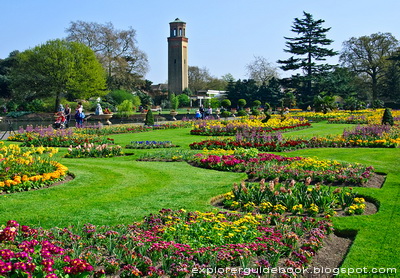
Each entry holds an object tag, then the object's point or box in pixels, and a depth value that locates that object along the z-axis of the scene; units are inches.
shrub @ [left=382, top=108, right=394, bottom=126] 758.5
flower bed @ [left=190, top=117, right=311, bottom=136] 781.7
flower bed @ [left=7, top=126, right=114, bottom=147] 589.3
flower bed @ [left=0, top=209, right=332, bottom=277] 141.9
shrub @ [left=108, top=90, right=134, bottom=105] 1878.8
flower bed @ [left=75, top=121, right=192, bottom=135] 787.7
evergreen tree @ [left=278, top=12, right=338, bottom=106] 1955.0
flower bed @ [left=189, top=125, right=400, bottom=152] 530.3
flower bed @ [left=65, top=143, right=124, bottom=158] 471.8
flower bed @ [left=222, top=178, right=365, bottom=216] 240.2
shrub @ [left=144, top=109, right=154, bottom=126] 999.6
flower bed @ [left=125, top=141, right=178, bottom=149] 563.7
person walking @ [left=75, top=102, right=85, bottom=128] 872.9
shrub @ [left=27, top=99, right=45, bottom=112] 1669.5
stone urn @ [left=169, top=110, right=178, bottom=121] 1274.6
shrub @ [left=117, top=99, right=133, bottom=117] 1257.5
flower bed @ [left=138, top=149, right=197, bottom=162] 444.9
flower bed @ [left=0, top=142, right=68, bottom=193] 291.5
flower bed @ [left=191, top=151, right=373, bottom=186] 321.4
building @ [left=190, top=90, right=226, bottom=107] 2915.8
